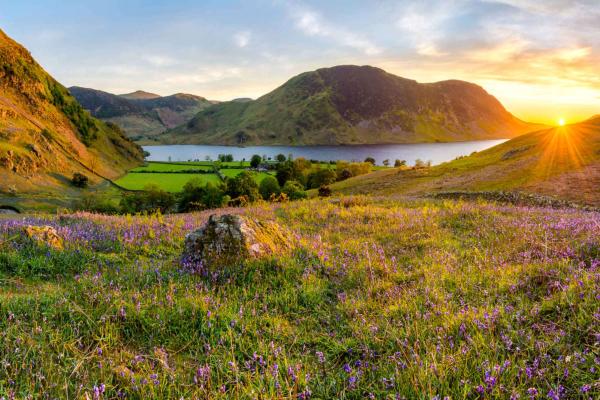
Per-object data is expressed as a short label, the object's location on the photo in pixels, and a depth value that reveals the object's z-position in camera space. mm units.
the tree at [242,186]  87688
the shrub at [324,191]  55431
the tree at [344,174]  109500
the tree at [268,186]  94438
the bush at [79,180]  119938
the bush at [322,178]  105894
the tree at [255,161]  177875
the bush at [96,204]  82500
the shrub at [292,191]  67450
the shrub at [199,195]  84938
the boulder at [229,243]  5992
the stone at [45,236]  6695
